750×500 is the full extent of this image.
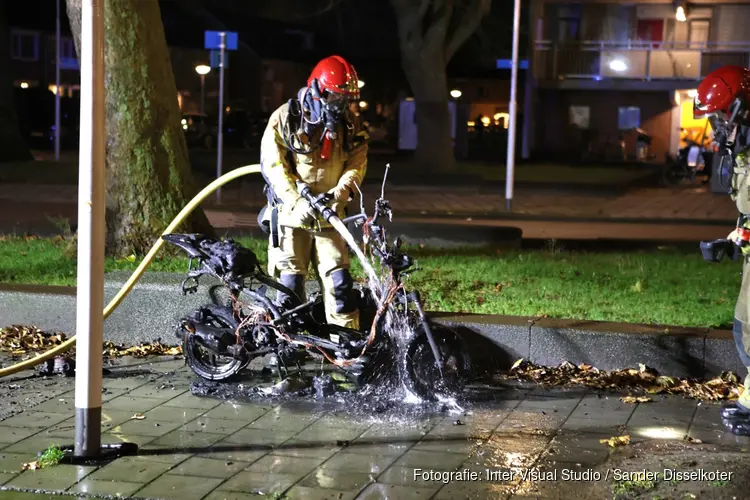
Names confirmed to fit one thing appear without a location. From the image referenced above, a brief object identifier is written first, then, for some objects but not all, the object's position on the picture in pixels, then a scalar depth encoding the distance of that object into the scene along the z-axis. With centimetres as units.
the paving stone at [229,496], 512
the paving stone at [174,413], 656
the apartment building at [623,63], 3769
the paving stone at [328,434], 612
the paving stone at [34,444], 580
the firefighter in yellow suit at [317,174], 693
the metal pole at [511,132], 2142
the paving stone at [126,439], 601
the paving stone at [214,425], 629
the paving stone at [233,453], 576
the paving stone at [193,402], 686
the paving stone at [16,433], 602
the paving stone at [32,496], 510
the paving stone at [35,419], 633
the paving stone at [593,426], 634
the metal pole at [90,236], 552
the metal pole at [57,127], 3389
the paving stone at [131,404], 678
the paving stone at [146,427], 624
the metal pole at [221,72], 1973
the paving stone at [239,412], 659
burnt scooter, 675
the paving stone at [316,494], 514
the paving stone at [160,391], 710
